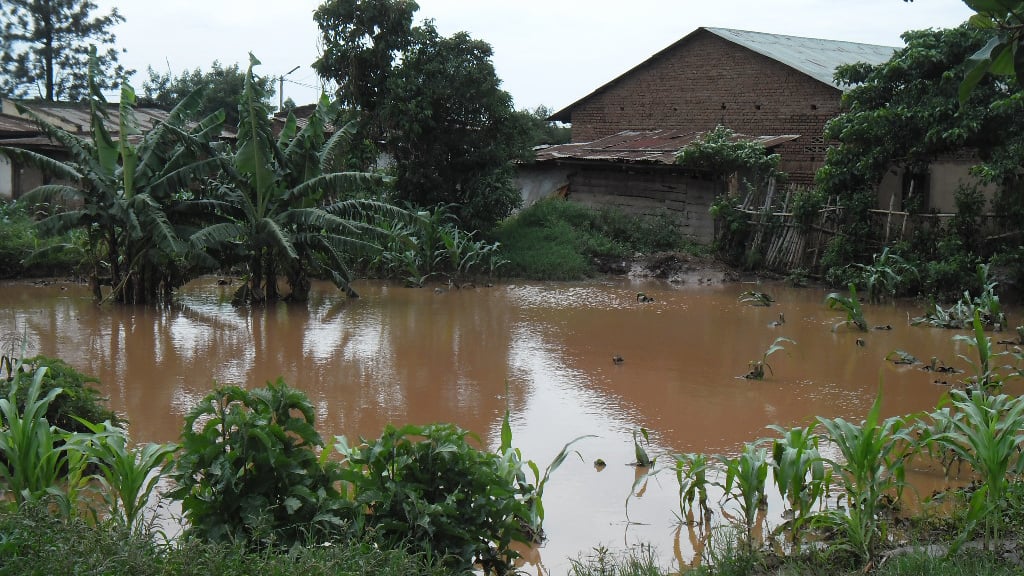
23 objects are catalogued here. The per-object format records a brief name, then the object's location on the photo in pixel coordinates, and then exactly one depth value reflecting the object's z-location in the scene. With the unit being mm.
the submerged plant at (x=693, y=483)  5219
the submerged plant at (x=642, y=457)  6285
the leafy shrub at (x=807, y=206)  16406
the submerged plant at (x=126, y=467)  4645
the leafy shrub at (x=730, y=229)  17734
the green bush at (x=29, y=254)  15836
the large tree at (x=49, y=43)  32188
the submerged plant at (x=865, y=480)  4590
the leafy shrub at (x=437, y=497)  4270
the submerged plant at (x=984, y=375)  6832
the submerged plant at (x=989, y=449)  4598
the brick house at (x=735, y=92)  20219
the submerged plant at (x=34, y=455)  4723
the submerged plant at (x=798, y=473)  5012
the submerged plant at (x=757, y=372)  9164
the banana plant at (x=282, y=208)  13125
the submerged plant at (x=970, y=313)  11352
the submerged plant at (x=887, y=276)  14242
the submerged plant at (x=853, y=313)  11555
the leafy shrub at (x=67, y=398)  6008
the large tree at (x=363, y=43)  18078
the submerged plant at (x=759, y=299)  14211
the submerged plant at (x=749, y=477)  5008
